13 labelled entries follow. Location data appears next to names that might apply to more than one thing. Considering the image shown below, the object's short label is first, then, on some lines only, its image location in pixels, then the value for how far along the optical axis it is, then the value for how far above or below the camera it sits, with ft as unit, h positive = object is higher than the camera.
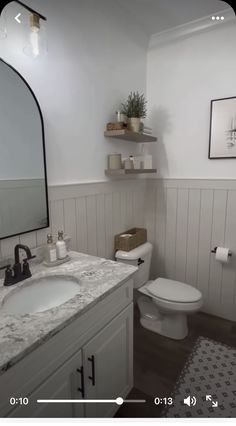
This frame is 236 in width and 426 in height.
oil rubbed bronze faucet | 3.54 -1.48
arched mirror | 3.76 +0.25
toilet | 5.74 -3.09
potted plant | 5.94 +1.57
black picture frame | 6.26 +0.82
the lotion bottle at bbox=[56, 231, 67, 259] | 4.36 -1.35
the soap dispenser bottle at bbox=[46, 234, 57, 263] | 4.26 -1.41
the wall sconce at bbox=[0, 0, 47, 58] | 3.57 +2.23
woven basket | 6.37 -1.81
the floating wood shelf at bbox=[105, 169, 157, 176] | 5.81 +0.03
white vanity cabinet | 2.41 -2.38
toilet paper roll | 6.40 -2.20
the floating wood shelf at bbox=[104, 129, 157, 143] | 5.64 +0.96
